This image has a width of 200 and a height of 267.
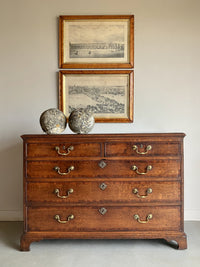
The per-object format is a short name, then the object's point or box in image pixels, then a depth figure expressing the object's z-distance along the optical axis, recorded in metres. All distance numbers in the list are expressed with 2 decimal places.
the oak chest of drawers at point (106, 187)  2.60
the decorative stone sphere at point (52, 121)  2.68
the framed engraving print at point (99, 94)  3.28
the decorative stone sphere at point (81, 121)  2.68
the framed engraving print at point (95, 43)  3.26
